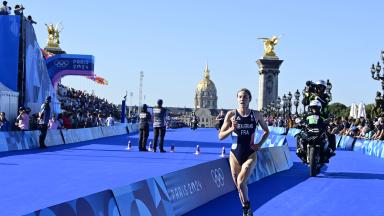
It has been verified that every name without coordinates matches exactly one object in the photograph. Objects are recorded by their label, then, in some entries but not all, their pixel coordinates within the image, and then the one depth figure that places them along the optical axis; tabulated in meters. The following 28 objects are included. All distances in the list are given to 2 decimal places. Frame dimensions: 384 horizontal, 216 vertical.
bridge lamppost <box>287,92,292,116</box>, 61.66
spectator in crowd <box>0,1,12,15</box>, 30.16
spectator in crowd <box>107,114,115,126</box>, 42.00
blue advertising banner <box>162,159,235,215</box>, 8.73
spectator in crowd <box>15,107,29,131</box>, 23.17
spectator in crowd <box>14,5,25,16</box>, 30.42
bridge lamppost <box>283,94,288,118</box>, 67.12
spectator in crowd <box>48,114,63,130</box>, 26.30
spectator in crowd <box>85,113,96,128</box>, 38.15
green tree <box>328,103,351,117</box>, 143.32
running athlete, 8.62
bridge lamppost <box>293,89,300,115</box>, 57.71
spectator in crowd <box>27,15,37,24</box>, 31.77
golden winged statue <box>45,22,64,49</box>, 62.02
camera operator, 18.34
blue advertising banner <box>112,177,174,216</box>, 6.73
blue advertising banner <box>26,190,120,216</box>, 5.20
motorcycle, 14.72
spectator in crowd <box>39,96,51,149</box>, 21.97
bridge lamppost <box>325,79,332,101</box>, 39.20
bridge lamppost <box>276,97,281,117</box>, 76.65
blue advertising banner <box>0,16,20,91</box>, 29.77
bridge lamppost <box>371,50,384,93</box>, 41.67
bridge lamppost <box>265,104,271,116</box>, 98.66
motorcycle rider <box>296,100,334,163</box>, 15.03
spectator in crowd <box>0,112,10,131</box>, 22.73
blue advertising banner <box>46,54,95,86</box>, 42.62
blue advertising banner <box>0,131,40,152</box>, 20.63
